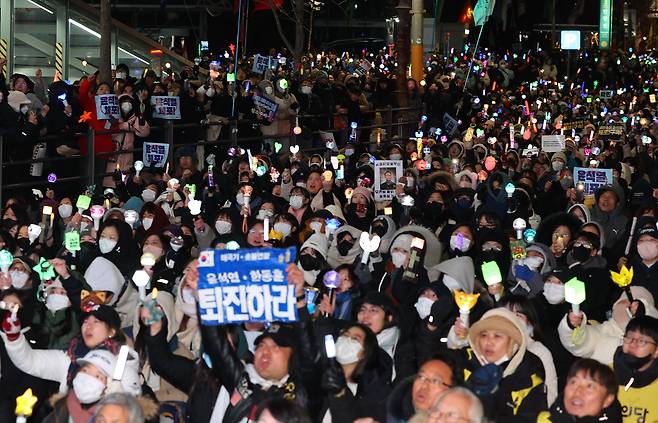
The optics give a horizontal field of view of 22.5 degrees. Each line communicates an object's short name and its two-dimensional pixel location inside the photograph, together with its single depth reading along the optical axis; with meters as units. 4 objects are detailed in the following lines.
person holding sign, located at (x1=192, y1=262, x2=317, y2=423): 7.94
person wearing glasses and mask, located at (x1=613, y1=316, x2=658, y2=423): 8.72
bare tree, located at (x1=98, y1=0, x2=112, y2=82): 21.05
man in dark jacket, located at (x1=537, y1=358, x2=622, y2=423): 7.85
